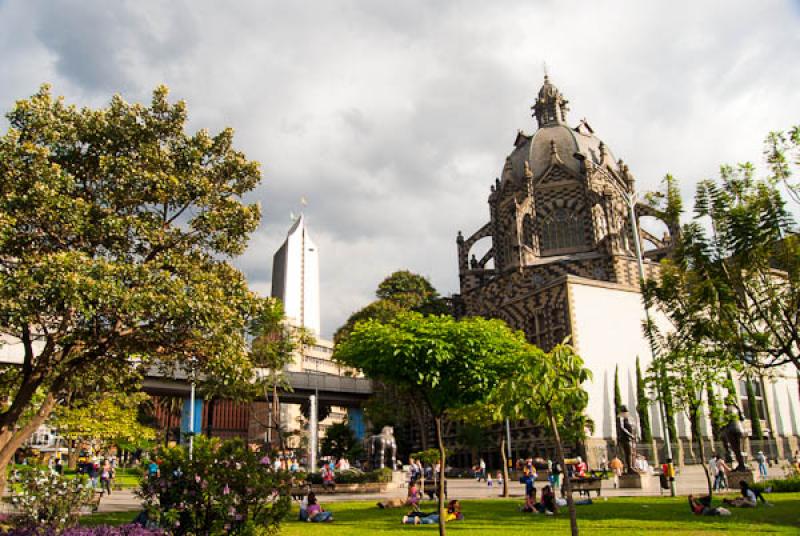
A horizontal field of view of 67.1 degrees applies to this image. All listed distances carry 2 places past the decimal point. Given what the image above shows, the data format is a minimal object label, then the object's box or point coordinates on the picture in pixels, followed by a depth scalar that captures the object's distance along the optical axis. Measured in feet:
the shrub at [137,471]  38.75
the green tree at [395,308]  176.96
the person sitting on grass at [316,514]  60.64
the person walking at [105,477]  97.71
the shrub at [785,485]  78.59
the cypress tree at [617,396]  147.95
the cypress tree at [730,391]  67.76
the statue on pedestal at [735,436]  84.07
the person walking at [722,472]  88.33
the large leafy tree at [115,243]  43.55
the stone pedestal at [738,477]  84.64
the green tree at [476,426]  106.14
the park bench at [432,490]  85.61
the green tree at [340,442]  224.33
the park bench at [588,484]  73.20
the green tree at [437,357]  53.83
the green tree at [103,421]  101.19
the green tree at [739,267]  51.85
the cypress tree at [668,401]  72.74
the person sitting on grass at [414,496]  61.36
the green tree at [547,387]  39.09
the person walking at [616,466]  109.74
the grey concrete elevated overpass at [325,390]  215.51
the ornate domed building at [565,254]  158.10
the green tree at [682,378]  63.41
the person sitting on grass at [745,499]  61.41
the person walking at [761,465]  104.00
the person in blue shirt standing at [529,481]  67.53
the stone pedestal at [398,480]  110.30
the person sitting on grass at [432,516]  56.59
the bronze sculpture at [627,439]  89.97
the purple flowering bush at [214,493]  36.99
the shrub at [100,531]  36.09
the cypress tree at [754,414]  155.33
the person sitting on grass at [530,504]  64.80
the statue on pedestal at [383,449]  121.99
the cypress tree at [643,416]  146.75
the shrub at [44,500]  37.19
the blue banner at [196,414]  236.63
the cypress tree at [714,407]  70.95
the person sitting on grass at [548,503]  63.57
